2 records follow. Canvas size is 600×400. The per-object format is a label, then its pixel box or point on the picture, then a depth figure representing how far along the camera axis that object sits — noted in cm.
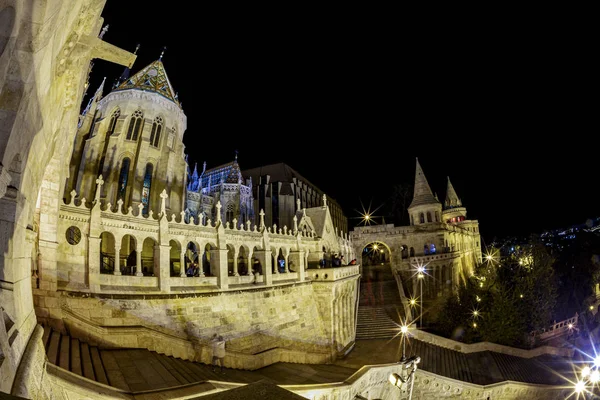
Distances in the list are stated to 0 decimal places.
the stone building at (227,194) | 3335
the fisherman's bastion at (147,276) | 435
